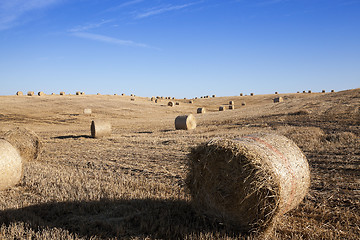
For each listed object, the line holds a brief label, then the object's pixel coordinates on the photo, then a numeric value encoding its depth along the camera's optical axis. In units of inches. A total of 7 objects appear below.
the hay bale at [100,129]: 679.4
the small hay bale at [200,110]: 1510.5
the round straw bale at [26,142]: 431.5
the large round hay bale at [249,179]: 175.9
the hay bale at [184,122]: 788.0
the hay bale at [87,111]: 1434.9
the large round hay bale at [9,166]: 270.7
